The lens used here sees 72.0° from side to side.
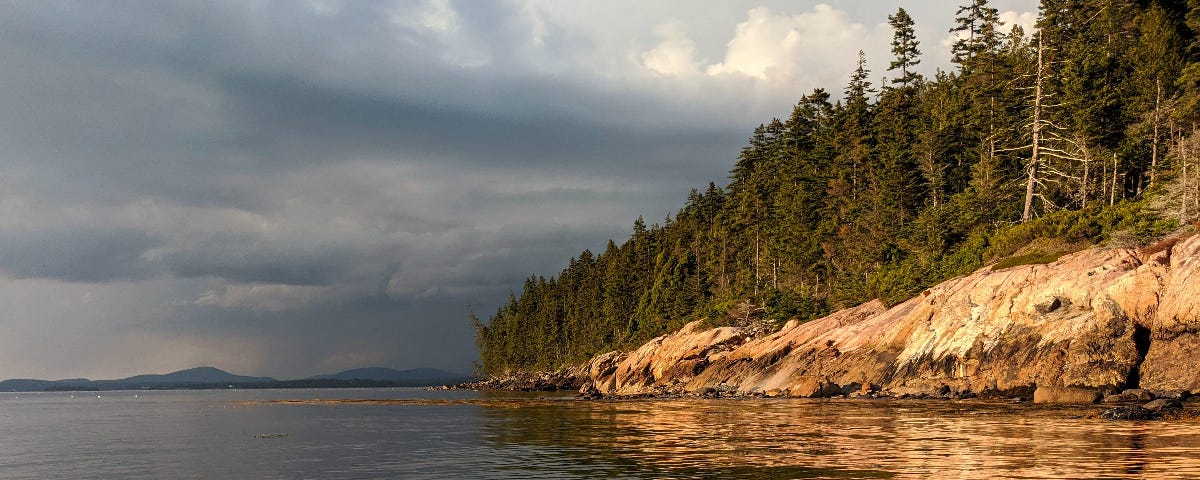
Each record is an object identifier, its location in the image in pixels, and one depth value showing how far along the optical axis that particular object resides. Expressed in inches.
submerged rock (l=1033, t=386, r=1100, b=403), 1571.1
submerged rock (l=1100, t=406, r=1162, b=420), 1192.1
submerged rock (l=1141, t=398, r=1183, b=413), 1245.0
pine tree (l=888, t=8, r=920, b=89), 4382.4
